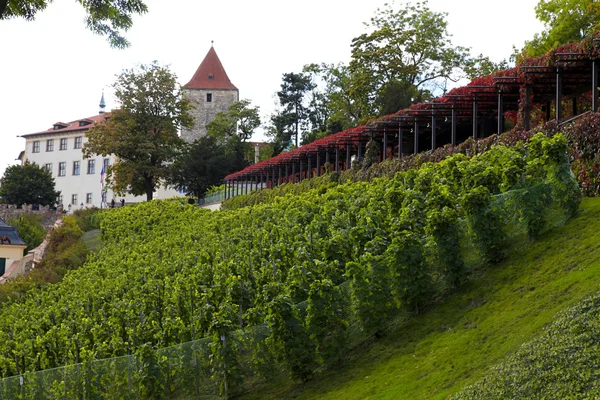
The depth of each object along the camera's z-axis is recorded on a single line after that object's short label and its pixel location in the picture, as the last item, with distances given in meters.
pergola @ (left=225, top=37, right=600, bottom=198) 24.47
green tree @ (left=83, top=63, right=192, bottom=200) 62.44
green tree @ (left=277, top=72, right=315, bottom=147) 79.44
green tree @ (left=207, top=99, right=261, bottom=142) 84.31
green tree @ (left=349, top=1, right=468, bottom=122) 58.16
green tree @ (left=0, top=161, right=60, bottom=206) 82.69
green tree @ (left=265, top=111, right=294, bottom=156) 79.12
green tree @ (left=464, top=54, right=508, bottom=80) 59.69
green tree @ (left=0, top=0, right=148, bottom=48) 13.13
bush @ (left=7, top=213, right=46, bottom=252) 54.53
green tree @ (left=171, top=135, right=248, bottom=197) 70.62
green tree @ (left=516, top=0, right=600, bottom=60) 45.53
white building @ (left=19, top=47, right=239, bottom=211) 100.62
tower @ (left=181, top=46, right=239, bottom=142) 102.94
